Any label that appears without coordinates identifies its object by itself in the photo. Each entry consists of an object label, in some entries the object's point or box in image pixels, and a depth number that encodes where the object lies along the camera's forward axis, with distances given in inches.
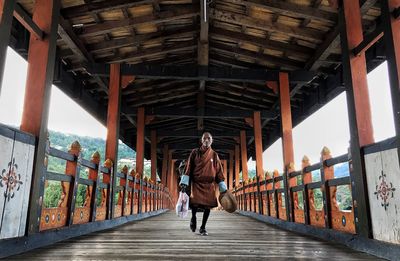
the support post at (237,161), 702.5
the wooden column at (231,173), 804.9
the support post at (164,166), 684.7
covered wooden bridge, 119.5
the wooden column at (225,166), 889.4
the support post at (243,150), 560.7
